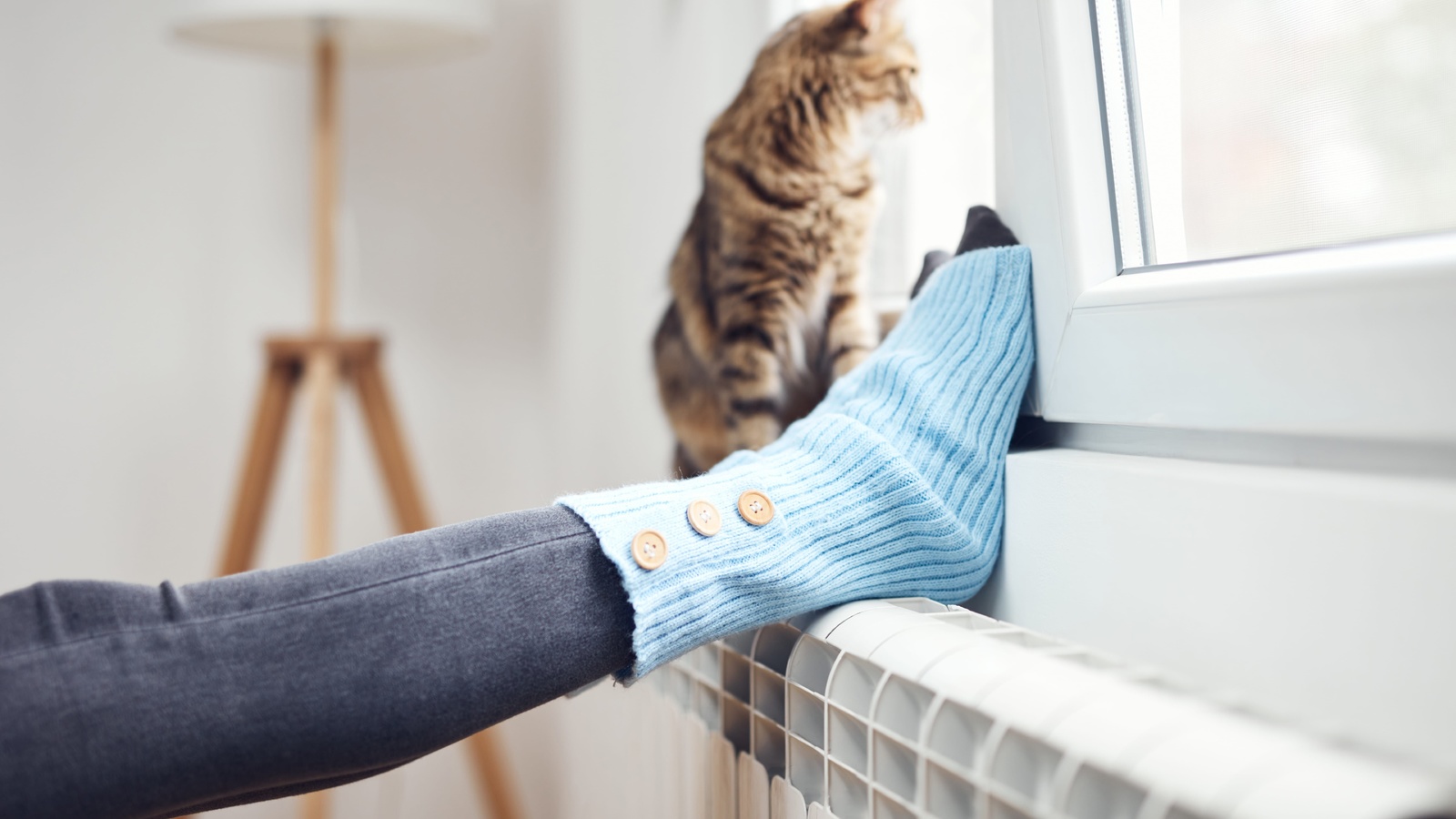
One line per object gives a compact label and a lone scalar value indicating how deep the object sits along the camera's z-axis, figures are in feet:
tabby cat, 2.87
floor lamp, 4.28
